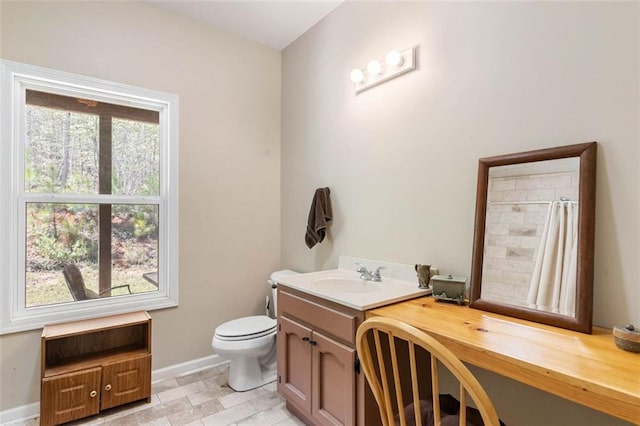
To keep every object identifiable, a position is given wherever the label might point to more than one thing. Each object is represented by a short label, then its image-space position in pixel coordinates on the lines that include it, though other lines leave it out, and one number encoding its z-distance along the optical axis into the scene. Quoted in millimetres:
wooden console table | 792
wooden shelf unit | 1870
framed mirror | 1197
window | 1996
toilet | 2186
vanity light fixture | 1876
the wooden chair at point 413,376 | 803
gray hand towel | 2424
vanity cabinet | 1474
